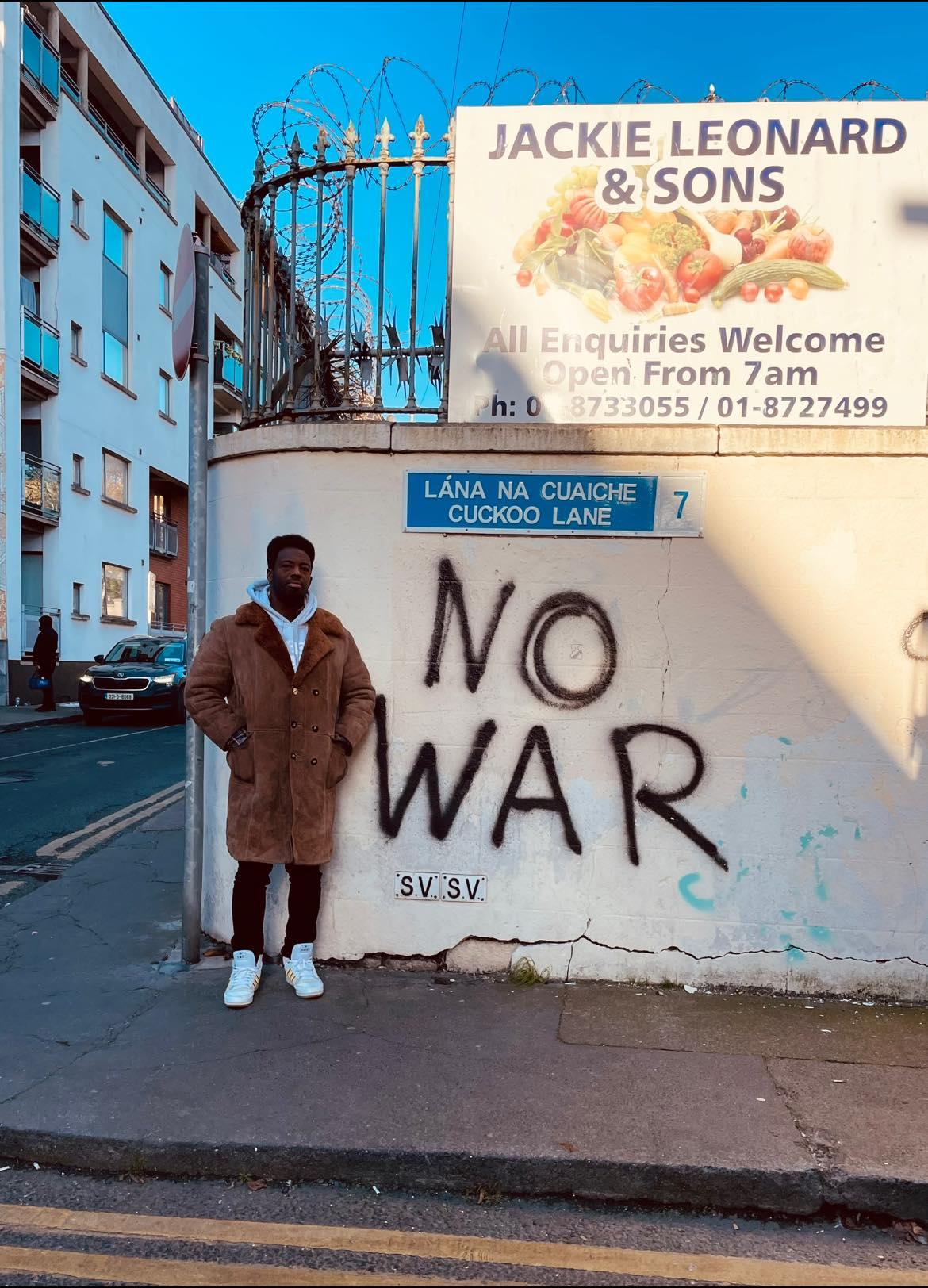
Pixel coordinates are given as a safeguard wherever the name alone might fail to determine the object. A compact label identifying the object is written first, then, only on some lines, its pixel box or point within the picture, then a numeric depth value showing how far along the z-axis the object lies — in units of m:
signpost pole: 4.30
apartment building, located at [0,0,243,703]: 19.41
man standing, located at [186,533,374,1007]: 3.96
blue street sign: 4.09
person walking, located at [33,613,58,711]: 17.73
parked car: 15.39
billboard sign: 4.00
